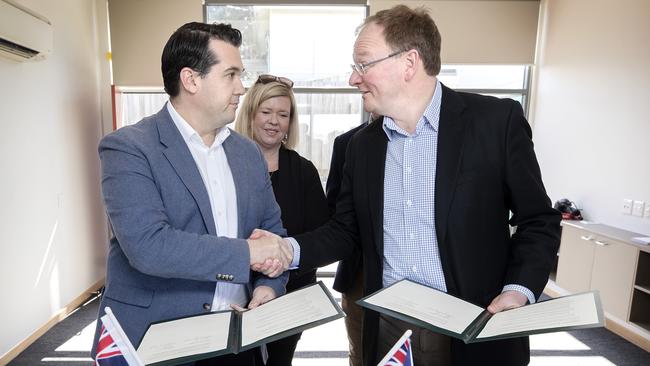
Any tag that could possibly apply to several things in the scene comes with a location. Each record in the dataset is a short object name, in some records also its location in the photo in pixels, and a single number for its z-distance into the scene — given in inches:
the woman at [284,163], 78.6
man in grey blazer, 43.5
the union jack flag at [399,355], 31.1
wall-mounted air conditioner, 106.0
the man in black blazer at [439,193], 49.6
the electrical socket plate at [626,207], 140.3
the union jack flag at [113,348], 31.8
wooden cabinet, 124.6
